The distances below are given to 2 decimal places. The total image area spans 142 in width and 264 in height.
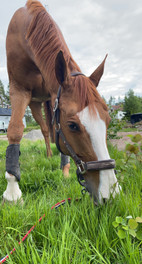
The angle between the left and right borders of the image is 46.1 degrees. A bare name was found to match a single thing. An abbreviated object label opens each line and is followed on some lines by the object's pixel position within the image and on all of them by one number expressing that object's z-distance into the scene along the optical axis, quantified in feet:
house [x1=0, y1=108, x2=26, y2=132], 129.76
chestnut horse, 4.48
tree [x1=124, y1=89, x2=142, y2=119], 97.30
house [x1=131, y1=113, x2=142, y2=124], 60.54
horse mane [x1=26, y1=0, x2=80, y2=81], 6.25
